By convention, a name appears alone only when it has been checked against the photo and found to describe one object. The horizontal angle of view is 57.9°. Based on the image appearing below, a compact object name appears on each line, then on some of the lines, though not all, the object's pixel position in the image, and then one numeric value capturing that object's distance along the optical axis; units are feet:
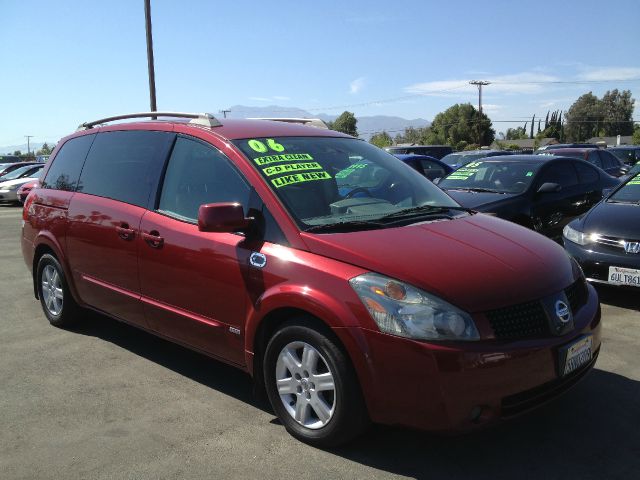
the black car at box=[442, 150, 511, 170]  57.76
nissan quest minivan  8.96
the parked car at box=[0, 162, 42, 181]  76.80
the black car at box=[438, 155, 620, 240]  25.43
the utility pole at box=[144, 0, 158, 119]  48.88
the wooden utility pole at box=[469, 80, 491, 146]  232.12
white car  67.67
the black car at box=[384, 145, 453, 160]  69.00
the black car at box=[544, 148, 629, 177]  47.62
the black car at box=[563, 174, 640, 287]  18.07
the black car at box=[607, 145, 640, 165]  71.36
